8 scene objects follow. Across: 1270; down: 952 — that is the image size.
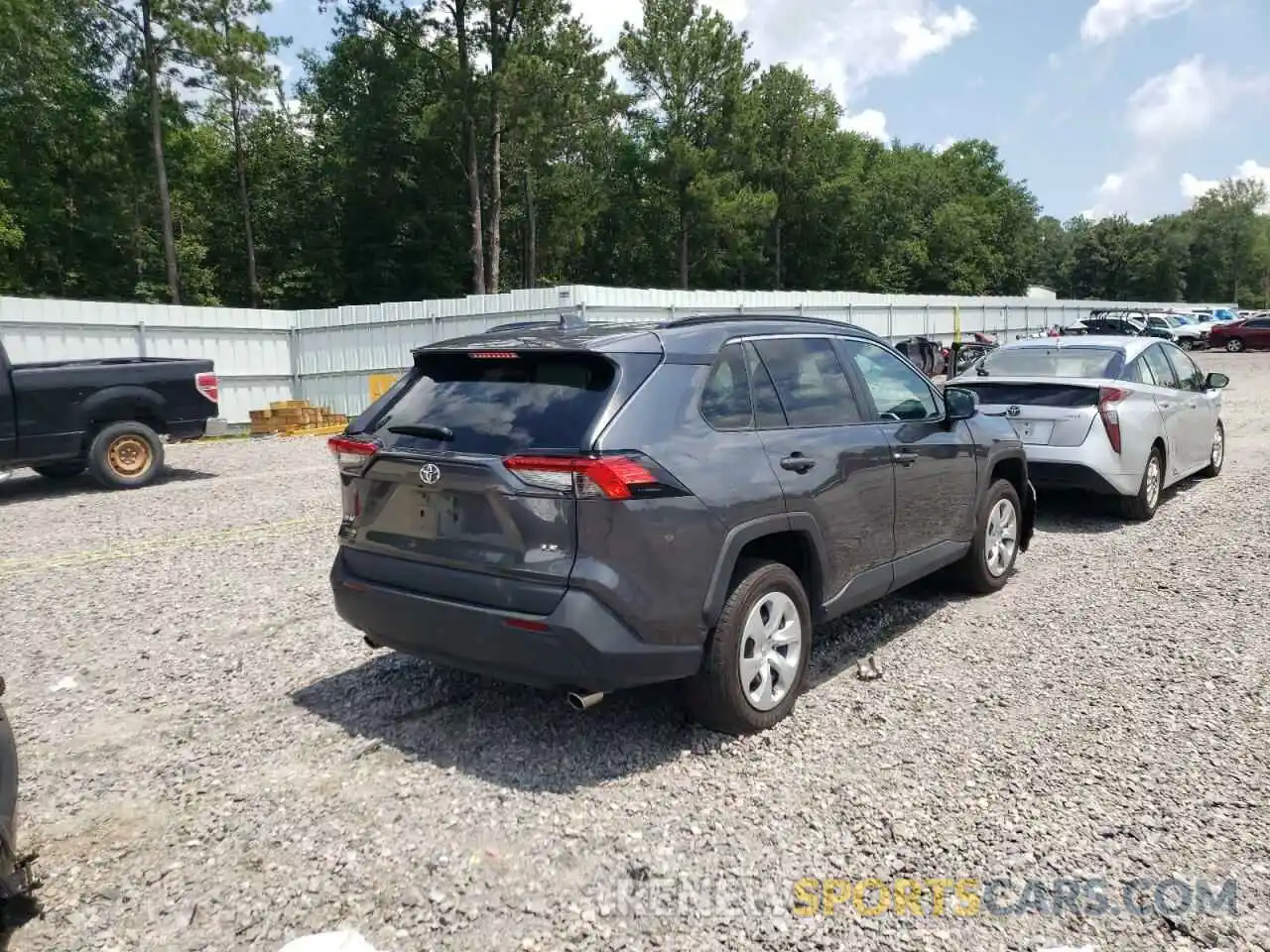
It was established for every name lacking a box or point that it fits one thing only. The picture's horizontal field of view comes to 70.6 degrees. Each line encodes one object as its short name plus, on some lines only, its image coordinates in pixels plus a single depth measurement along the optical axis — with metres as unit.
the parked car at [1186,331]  39.47
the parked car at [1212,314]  47.83
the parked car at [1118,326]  34.31
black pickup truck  10.16
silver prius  7.50
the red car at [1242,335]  35.84
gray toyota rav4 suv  3.33
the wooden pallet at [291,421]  17.75
